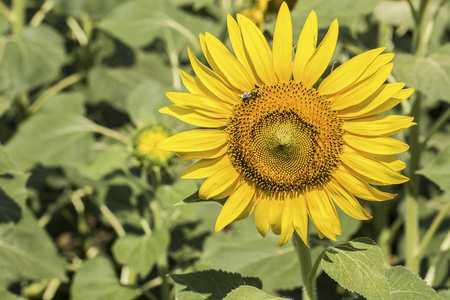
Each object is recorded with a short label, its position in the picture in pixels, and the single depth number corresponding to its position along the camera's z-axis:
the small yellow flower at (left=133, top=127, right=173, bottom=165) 1.42
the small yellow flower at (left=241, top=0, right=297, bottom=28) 1.45
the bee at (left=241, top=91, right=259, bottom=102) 1.19
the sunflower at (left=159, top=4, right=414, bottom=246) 1.18
